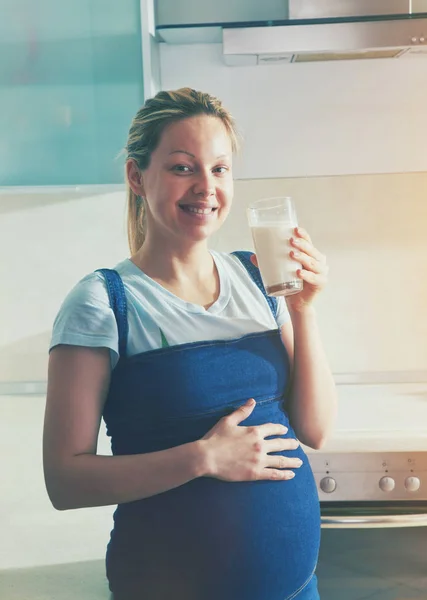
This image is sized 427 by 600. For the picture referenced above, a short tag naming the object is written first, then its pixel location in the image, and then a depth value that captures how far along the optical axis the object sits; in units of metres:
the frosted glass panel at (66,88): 2.11
